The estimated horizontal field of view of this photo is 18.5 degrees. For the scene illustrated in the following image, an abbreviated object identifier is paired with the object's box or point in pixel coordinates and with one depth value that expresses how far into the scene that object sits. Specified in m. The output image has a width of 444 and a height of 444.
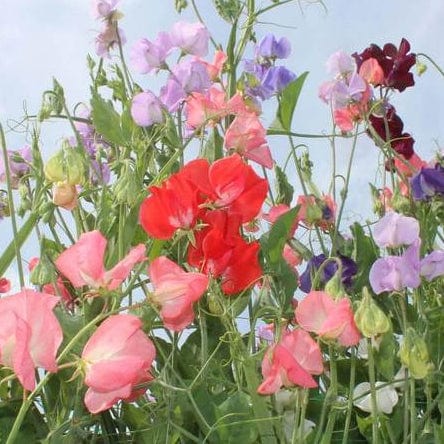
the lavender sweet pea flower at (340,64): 1.12
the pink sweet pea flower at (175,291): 0.67
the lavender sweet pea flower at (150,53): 0.97
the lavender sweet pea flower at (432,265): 0.88
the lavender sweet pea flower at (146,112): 0.88
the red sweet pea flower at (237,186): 0.75
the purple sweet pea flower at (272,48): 1.15
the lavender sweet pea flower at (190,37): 0.98
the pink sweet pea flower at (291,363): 0.70
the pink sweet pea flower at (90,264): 0.67
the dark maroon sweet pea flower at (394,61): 1.12
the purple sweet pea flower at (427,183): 0.98
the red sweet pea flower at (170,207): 0.74
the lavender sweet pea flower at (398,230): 0.89
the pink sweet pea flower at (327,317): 0.72
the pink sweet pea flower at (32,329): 0.60
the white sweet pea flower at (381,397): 0.86
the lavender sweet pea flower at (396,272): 0.84
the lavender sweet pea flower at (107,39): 1.07
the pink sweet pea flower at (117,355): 0.61
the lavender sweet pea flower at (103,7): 1.07
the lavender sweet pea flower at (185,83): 0.93
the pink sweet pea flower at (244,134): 0.84
